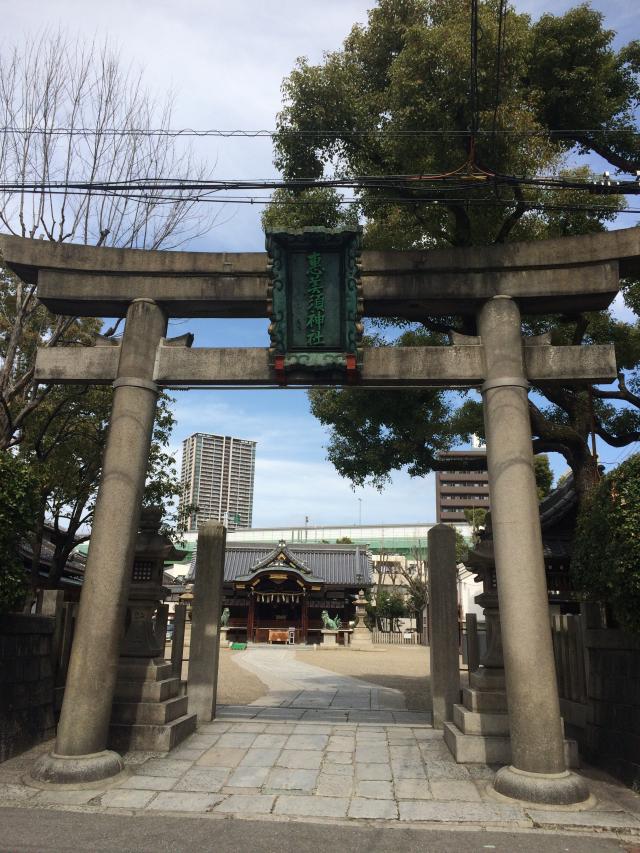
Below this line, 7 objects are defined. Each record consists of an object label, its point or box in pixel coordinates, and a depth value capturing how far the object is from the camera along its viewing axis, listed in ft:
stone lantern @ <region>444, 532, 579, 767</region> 22.79
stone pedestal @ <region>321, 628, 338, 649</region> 104.99
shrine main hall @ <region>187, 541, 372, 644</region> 108.99
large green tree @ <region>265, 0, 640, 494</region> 31.27
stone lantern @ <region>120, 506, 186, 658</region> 26.25
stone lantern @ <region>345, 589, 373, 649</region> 103.10
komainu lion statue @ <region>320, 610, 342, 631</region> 108.99
